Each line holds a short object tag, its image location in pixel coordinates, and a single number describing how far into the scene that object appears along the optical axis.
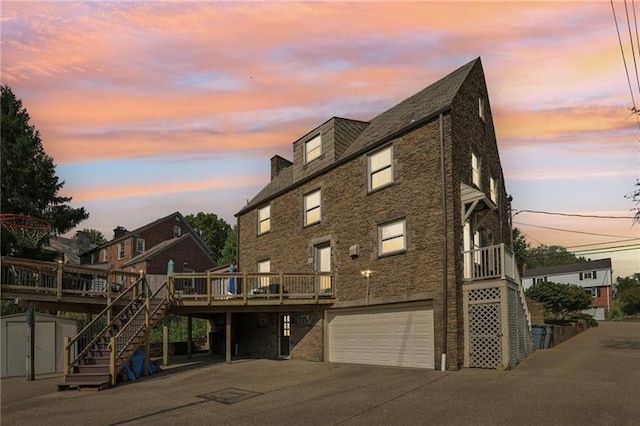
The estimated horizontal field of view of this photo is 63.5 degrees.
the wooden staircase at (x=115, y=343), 15.14
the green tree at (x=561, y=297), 32.19
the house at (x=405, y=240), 15.61
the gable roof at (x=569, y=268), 62.81
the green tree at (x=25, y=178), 38.97
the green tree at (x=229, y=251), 59.71
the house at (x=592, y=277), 60.69
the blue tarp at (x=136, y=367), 16.77
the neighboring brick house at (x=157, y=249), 46.53
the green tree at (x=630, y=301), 51.06
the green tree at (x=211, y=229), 75.00
